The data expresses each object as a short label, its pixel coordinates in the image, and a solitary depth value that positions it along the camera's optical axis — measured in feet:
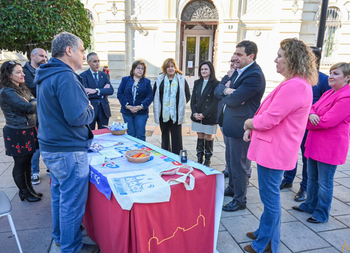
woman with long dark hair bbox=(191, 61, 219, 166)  12.71
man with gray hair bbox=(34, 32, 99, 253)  5.88
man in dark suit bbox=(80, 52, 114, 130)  13.15
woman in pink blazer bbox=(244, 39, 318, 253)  6.19
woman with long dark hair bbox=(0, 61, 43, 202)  9.15
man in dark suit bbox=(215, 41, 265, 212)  8.52
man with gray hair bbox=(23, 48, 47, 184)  11.22
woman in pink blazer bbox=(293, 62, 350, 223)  8.07
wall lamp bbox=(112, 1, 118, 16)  34.14
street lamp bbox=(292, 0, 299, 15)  32.83
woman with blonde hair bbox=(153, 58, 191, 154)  13.59
